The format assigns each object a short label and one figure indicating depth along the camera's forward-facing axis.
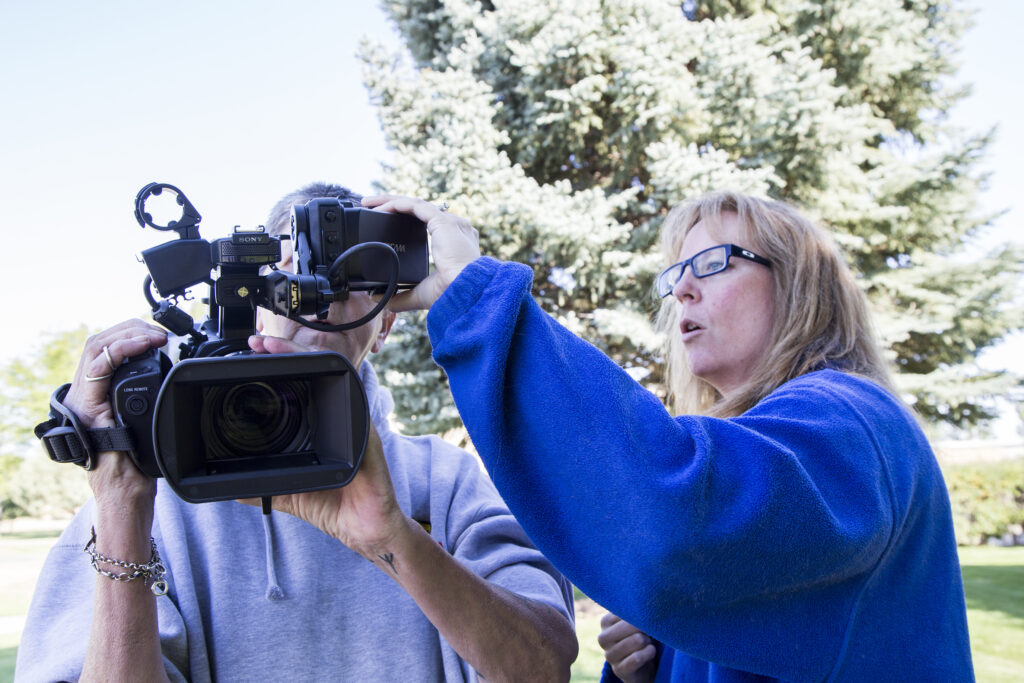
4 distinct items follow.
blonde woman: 0.77
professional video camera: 1.08
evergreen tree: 7.58
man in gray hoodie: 1.24
